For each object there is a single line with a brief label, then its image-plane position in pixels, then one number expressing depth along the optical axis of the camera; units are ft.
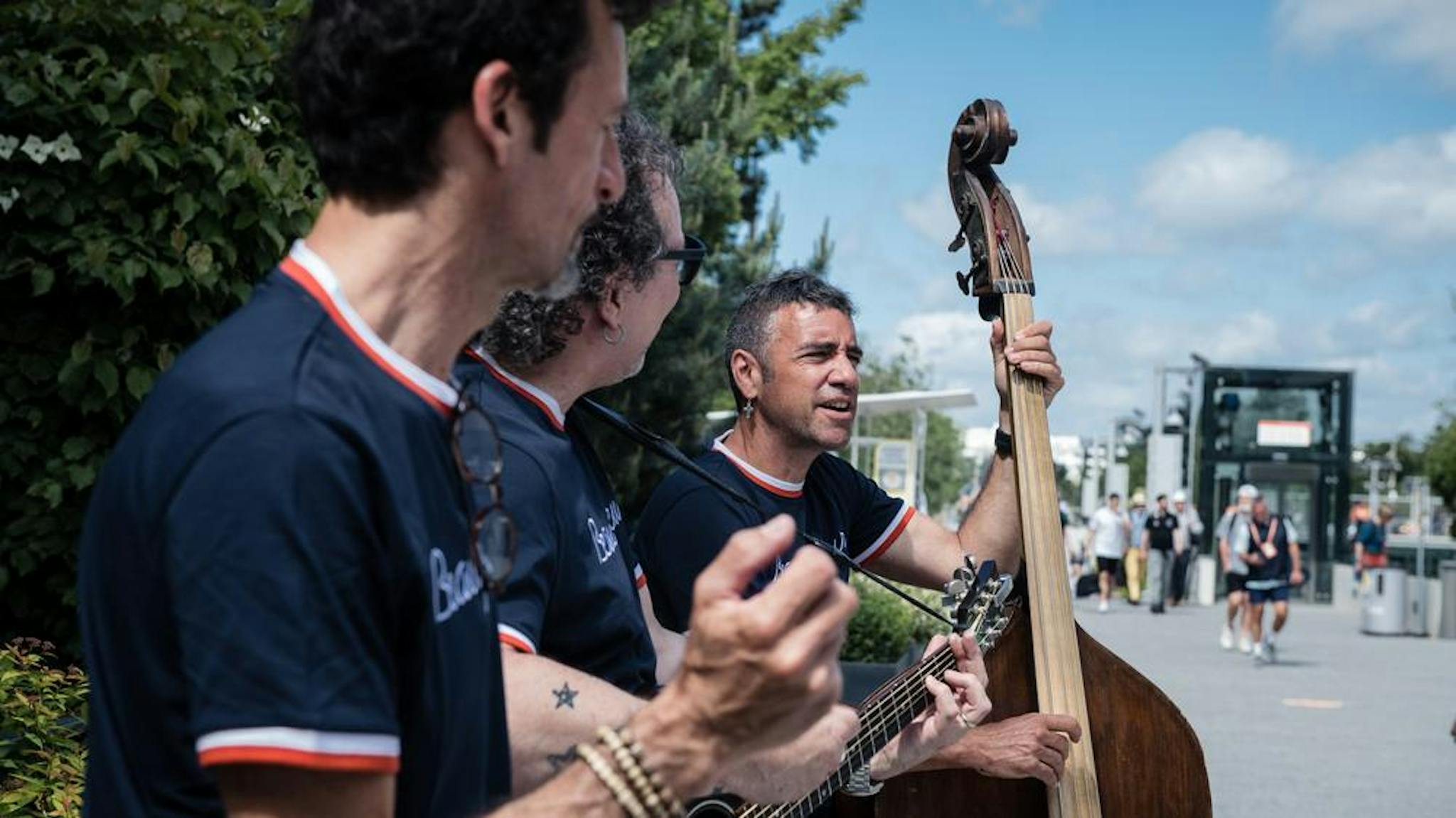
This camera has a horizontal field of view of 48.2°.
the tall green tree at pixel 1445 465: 186.60
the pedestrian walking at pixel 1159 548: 84.89
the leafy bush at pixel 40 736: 10.68
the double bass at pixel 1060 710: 11.48
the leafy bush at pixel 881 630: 31.94
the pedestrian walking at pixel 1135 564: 94.27
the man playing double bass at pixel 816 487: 11.34
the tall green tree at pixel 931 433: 159.74
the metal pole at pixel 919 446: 79.25
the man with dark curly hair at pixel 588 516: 6.86
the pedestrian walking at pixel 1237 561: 58.13
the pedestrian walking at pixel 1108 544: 85.20
